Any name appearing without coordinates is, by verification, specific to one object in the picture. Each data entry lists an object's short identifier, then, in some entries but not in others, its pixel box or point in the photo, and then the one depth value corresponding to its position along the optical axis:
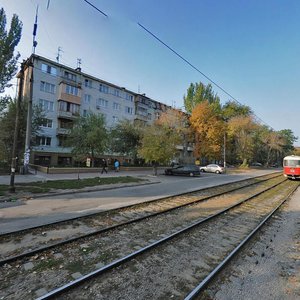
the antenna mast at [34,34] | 12.75
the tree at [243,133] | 51.25
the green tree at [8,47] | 21.76
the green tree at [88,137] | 28.06
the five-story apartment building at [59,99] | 34.84
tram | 27.47
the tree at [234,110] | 60.64
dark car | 28.11
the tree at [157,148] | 26.19
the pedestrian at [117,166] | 28.50
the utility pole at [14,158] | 11.76
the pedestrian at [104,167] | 25.34
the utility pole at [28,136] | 19.42
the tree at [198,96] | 51.31
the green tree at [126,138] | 34.06
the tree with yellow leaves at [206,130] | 43.69
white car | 37.88
